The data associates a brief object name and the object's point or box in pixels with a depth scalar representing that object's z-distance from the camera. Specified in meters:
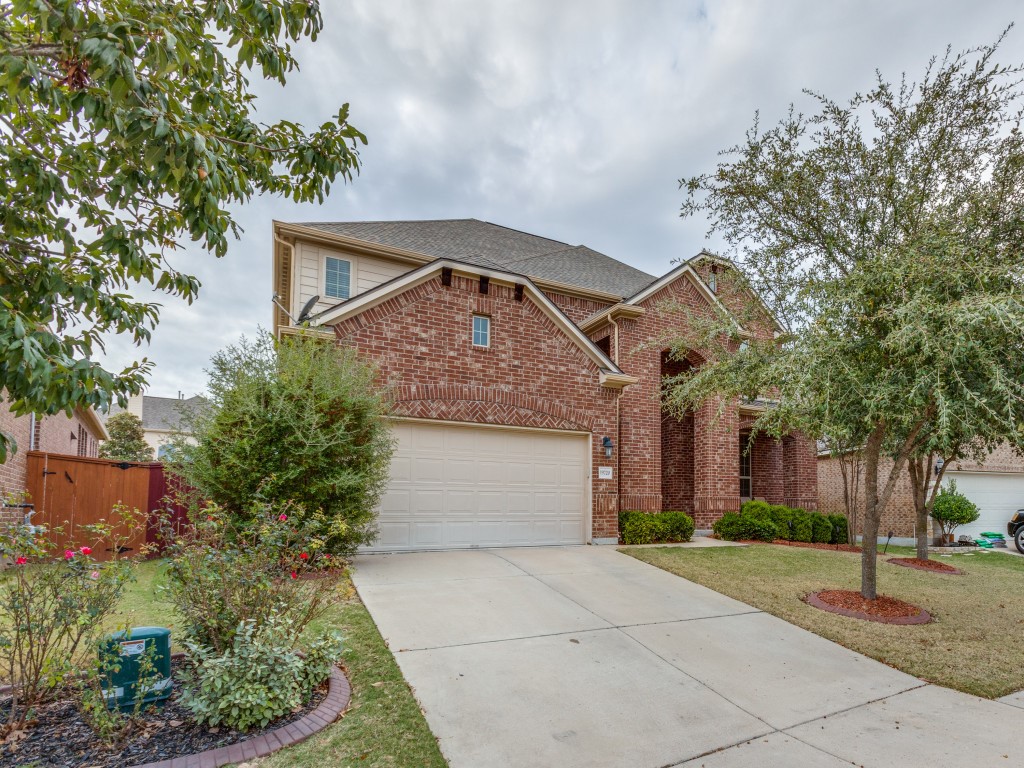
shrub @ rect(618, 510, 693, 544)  11.37
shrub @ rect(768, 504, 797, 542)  13.76
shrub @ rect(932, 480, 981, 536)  15.52
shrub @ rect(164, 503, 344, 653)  3.97
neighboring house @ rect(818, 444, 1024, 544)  16.05
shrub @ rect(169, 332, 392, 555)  7.10
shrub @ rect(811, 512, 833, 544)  14.27
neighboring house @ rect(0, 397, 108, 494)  8.35
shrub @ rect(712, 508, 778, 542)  13.11
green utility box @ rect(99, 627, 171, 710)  3.41
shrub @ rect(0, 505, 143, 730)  3.32
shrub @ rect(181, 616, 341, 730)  3.44
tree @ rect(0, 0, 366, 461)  2.47
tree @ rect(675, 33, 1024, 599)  5.73
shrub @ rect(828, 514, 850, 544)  14.70
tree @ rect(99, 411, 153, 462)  32.16
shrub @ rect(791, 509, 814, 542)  13.95
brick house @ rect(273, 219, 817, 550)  9.62
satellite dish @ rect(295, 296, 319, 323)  10.85
